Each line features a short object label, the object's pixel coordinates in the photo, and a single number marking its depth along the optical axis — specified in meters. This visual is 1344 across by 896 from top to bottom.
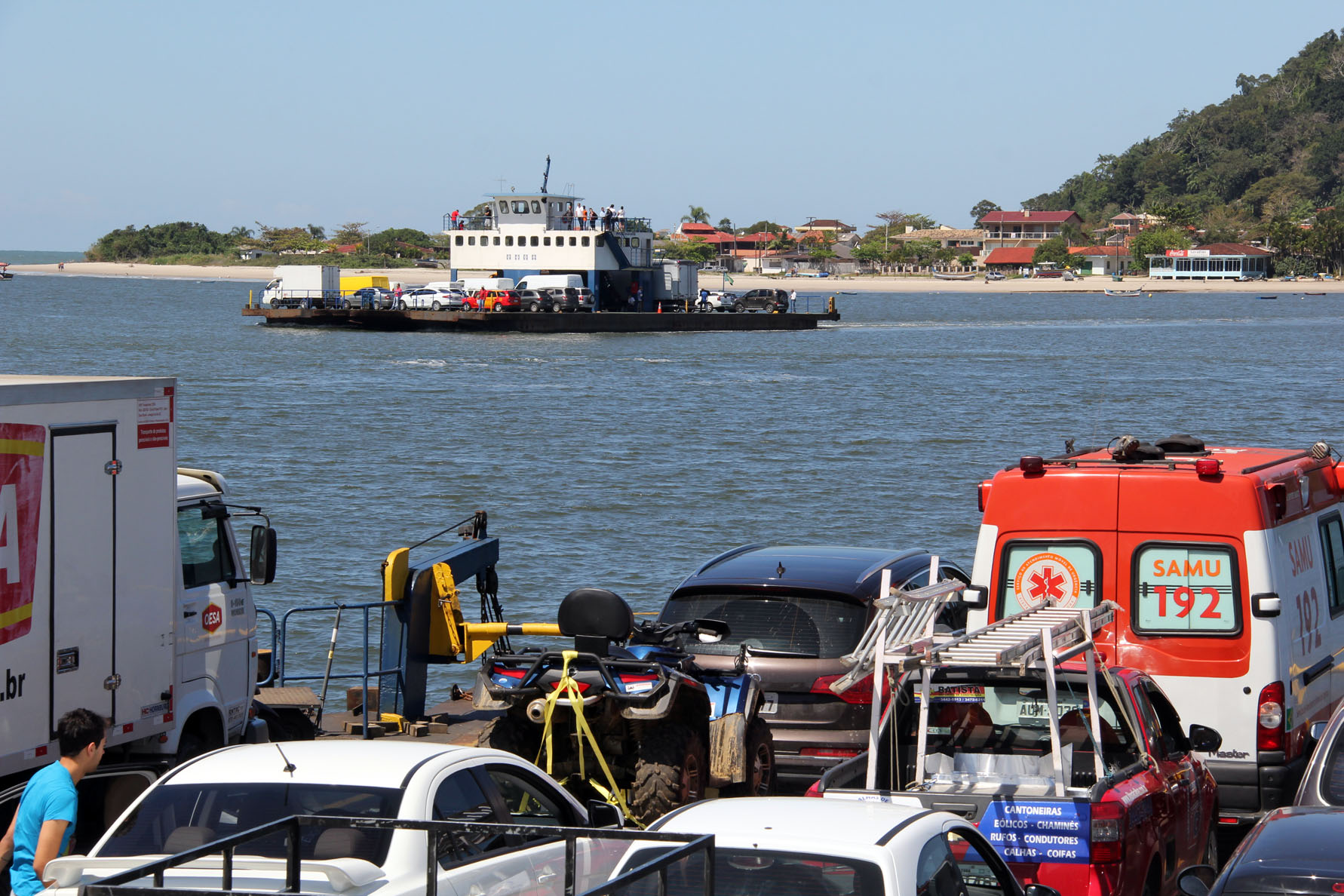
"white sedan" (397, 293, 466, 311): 176.75
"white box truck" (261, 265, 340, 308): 185.50
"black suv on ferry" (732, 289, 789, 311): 192.75
